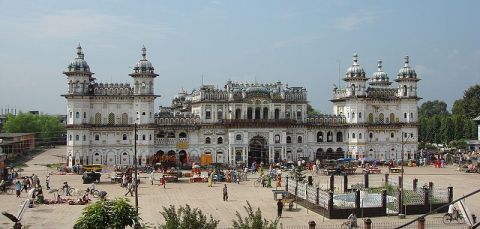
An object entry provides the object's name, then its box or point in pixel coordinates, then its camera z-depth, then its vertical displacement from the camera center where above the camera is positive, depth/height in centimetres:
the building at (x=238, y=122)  6047 +210
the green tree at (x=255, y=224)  1855 -252
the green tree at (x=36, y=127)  9800 +265
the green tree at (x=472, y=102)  9669 +645
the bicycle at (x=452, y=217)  2891 -360
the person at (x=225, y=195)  3653 -318
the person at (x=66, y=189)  3854 -297
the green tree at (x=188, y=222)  1884 -250
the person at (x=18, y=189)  3797 -289
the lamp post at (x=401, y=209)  3089 -349
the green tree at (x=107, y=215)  1752 -212
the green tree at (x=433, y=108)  13838 +782
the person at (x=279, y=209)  3058 -337
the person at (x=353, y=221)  2688 -351
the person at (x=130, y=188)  3907 -296
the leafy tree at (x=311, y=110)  12255 +667
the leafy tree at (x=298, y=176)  4044 -231
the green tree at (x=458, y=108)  10098 +571
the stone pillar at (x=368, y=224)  2510 -340
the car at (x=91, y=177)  4681 -269
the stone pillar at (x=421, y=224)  2531 -344
